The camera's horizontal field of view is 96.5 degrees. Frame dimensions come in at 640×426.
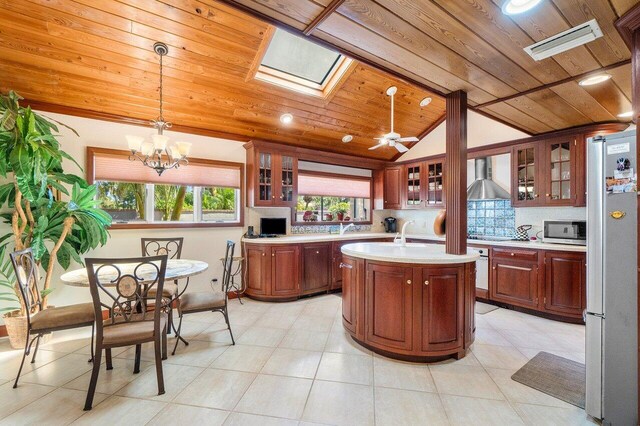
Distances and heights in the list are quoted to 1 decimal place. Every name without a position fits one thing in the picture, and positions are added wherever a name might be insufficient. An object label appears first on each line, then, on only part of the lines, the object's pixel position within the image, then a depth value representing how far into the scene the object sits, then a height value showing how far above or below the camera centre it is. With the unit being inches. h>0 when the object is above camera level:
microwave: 142.9 -9.4
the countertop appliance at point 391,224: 234.8 -8.8
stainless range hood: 175.6 +17.2
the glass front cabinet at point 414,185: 212.7 +21.5
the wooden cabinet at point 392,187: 225.9 +20.7
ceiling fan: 128.3 +33.9
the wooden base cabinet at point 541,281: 134.4 -34.1
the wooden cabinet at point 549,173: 145.7 +22.3
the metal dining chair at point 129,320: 76.7 -32.9
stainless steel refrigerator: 65.9 -16.4
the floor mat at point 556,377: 82.2 -52.0
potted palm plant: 97.7 +3.1
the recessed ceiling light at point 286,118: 167.0 +56.2
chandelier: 99.9 +24.6
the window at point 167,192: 142.9 +12.2
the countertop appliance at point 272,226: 182.5 -8.5
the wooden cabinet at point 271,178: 174.2 +22.1
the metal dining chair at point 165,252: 107.0 -19.7
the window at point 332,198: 206.2 +11.8
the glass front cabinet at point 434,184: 200.5 +21.0
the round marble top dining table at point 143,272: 89.2 -20.4
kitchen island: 97.0 -31.5
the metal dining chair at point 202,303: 106.8 -34.6
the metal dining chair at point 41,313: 87.7 -32.8
